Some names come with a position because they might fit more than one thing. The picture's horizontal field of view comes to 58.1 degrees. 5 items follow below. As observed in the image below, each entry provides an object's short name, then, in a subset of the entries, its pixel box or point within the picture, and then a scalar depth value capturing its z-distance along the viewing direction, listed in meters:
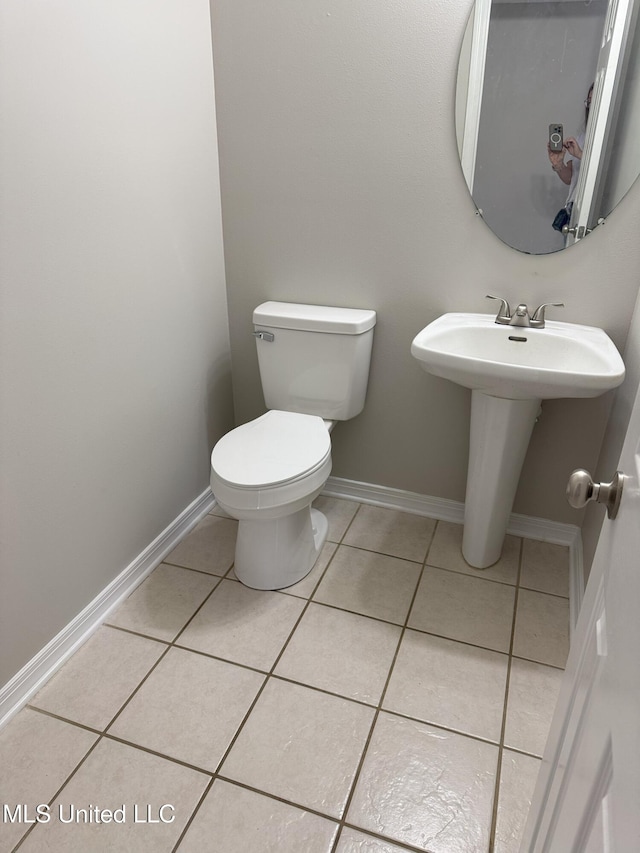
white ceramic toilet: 1.62
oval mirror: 1.52
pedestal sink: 1.47
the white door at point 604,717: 0.50
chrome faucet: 1.73
